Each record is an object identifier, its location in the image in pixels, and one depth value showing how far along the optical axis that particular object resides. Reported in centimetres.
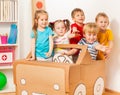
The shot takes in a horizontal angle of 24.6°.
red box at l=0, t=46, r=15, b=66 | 279
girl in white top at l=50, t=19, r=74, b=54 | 237
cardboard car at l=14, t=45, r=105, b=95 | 200
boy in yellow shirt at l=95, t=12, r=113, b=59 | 255
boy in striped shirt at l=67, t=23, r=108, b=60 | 233
